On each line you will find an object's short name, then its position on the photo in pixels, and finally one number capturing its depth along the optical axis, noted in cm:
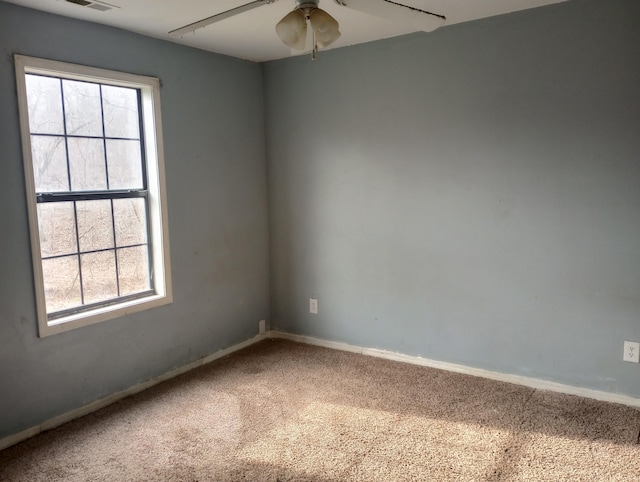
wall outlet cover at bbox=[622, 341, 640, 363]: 274
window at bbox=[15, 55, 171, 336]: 265
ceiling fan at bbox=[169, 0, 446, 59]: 193
